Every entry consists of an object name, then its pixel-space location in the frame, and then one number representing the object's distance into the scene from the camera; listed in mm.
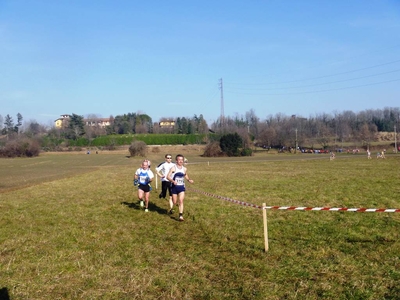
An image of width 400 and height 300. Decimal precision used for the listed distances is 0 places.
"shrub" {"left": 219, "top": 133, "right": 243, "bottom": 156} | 84000
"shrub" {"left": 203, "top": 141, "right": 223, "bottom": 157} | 84062
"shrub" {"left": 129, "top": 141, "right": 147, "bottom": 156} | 80188
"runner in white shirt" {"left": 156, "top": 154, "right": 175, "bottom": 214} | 15116
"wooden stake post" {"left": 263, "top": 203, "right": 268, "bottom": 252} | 8258
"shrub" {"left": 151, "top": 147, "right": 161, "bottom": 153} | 101125
